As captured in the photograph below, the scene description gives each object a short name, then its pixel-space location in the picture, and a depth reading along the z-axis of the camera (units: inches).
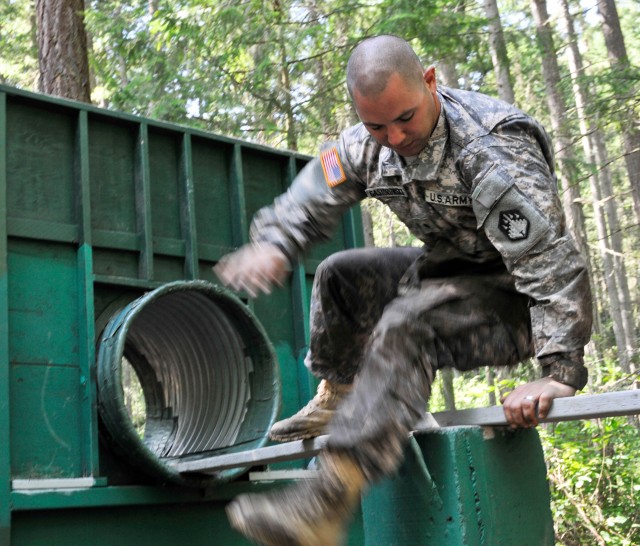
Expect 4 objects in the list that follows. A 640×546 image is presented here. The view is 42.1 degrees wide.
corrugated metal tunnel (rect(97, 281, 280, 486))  161.5
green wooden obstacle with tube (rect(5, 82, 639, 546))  149.9
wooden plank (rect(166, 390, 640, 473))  94.5
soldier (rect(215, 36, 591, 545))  94.1
